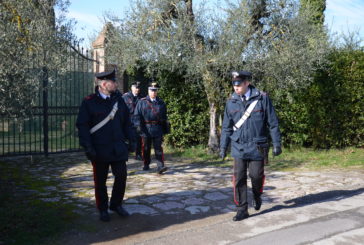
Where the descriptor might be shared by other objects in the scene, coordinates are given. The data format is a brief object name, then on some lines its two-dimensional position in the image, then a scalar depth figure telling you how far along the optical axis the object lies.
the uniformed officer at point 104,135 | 5.14
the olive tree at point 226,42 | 10.03
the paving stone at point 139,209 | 5.57
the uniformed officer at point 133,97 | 9.86
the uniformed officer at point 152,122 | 8.43
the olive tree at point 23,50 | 6.11
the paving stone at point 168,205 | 5.82
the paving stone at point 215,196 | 6.36
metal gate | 10.15
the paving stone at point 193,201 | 6.05
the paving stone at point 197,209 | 5.64
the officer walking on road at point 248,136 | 5.23
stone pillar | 12.01
